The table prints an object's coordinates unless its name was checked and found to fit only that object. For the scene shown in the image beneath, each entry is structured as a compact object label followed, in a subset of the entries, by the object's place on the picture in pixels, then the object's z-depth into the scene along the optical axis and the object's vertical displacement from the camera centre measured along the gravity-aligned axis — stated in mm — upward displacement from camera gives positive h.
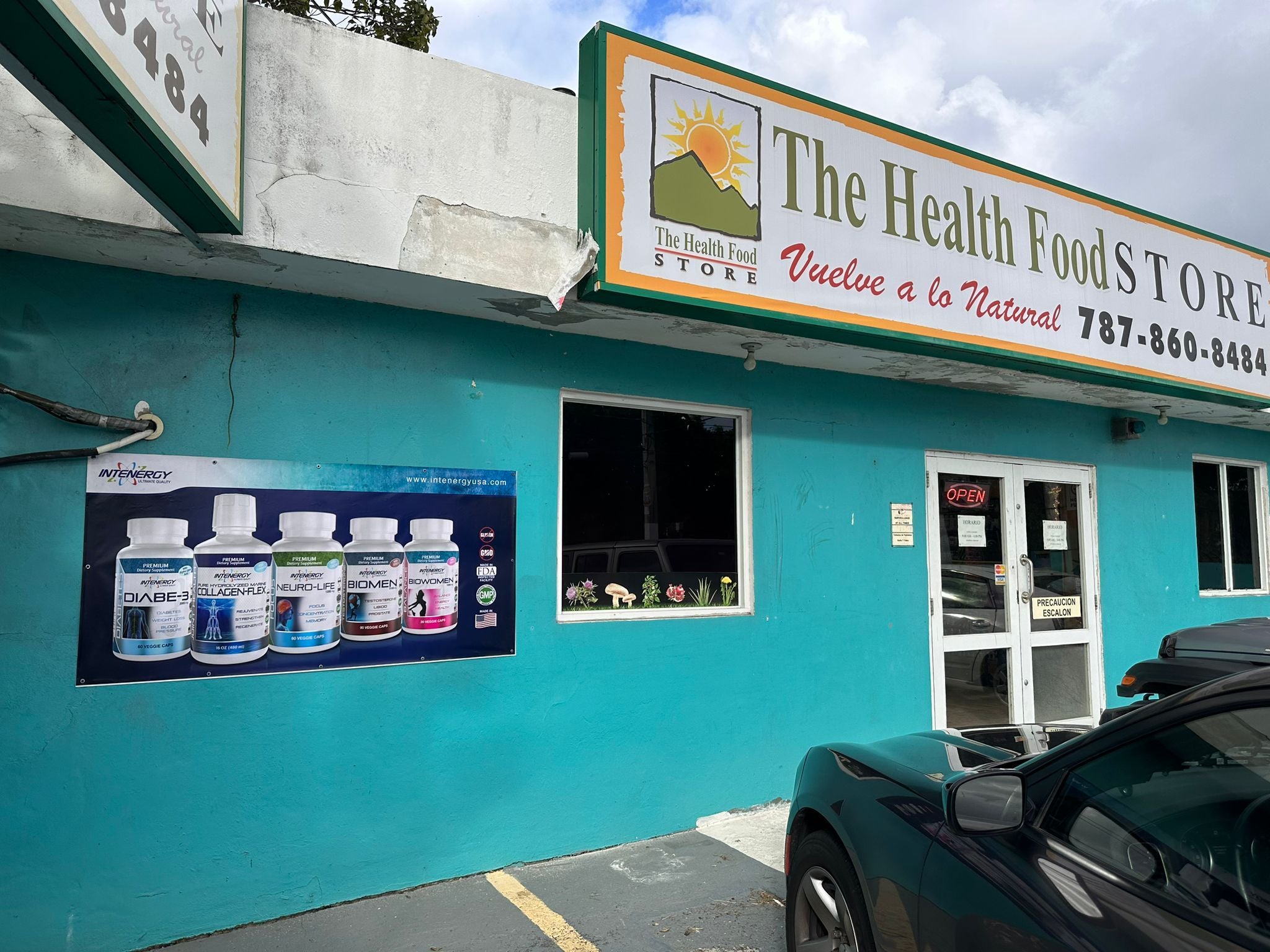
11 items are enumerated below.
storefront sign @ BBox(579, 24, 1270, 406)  4590 +2056
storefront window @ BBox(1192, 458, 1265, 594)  8828 +226
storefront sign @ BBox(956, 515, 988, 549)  6836 +133
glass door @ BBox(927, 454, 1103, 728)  6711 -383
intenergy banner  3941 -83
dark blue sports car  1782 -727
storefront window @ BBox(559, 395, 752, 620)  5230 +268
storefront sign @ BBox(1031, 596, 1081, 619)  7180 -517
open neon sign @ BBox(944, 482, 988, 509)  6820 +436
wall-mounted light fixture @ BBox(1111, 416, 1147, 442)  7820 +1108
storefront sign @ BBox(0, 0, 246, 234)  2244 +1398
